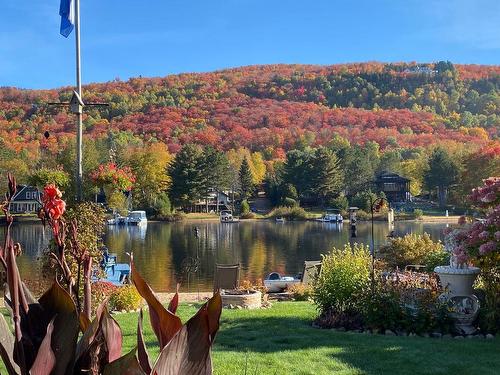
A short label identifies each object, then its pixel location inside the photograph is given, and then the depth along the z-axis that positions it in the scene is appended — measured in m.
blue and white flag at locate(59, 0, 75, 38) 7.73
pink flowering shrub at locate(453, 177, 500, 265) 6.75
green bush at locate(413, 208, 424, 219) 54.62
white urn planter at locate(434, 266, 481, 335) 6.87
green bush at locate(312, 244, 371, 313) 7.52
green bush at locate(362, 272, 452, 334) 6.85
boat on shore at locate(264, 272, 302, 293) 14.37
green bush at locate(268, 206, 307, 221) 56.56
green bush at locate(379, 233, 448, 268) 13.86
